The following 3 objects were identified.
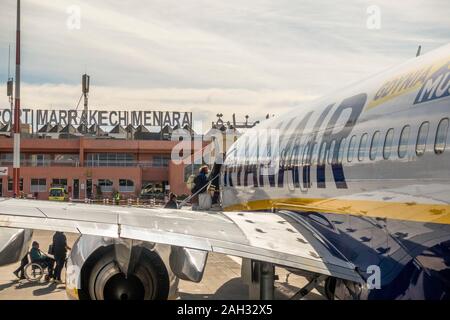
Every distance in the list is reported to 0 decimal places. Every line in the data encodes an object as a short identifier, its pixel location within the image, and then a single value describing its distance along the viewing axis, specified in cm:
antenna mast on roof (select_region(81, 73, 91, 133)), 7582
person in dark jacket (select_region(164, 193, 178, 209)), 2406
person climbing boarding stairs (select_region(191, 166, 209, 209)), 2036
